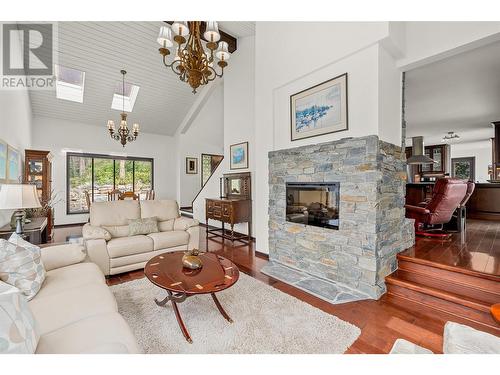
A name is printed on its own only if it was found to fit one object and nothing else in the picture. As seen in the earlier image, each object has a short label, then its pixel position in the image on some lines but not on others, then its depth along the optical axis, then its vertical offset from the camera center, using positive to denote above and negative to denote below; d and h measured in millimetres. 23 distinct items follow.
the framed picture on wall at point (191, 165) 8148 +718
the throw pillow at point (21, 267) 1549 -572
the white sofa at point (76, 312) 1138 -775
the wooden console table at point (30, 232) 2635 -543
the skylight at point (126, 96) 5994 +2421
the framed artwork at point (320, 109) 2750 +993
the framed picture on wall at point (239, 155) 5043 +689
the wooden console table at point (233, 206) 4690 -427
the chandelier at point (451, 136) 7480 +1649
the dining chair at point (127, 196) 6191 -281
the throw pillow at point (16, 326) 820 -538
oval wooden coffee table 1724 -753
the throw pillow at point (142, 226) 3354 -606
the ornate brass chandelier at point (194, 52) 2408 +1461
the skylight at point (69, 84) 5234 +2443
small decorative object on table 2049 -685
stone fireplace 2432 -475
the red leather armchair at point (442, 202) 2934 -220
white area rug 1684 -1166
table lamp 2201 -112
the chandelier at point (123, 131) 4934 +1197
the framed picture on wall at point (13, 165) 3492 +341
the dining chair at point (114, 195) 6054 -296
